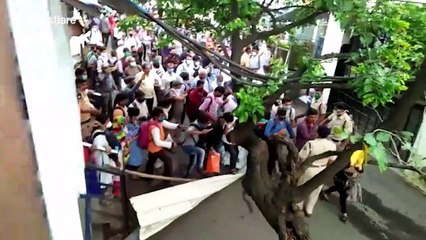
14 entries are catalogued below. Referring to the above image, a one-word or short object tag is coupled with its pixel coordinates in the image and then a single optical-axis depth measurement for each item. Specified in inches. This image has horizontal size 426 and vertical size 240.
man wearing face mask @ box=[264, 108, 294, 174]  238.5
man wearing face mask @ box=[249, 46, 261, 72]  397.1
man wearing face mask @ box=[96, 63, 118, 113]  288.2
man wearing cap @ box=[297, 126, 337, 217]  203.0
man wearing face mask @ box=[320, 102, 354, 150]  255.4
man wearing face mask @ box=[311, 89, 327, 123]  302.8
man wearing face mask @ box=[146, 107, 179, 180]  219.8
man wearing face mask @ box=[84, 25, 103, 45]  415.8
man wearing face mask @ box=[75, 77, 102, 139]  217.6
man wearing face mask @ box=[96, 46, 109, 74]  320.7
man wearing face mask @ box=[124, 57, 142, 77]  318.7
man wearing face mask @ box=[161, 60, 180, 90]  309.7
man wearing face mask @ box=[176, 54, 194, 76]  331.3
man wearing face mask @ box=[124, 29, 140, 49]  410.6
